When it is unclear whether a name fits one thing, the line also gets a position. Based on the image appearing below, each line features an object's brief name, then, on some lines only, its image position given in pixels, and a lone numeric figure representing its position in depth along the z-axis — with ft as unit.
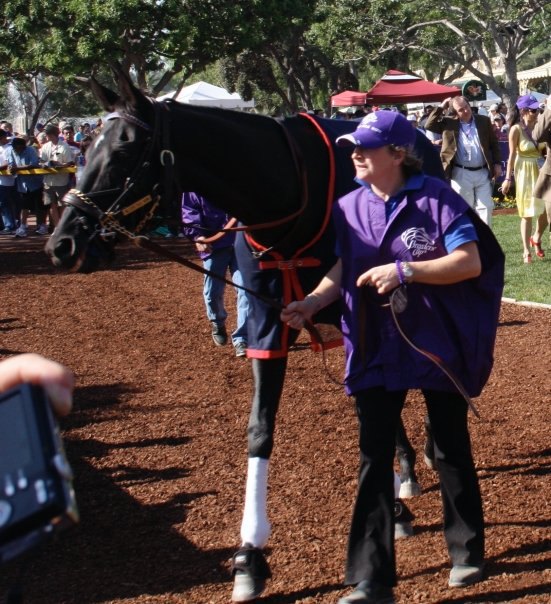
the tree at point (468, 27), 119.96
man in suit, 38.65
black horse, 13.87
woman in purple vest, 12.98
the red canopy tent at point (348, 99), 89.15
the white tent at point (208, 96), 118.32
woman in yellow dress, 41.50
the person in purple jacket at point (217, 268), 26.99
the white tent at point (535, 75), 183.52
